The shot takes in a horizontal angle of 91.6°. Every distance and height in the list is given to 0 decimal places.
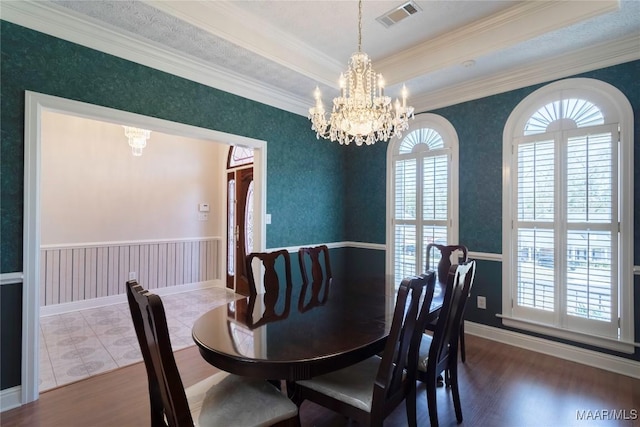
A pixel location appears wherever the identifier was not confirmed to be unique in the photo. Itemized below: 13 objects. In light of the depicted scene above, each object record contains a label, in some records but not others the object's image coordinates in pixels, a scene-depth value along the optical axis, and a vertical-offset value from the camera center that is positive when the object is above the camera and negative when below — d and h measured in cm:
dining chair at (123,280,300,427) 112 -85
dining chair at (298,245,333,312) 219 -61
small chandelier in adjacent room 414 +103
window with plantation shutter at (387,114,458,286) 369 +29
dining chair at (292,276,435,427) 139 -86
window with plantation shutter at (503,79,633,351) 266 +2
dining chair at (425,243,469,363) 284 -47
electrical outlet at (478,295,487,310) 343 -96
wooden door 520 -19
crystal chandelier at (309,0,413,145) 229 +79
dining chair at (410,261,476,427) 174 -75
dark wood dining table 133 -61
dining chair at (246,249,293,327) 195 -61
